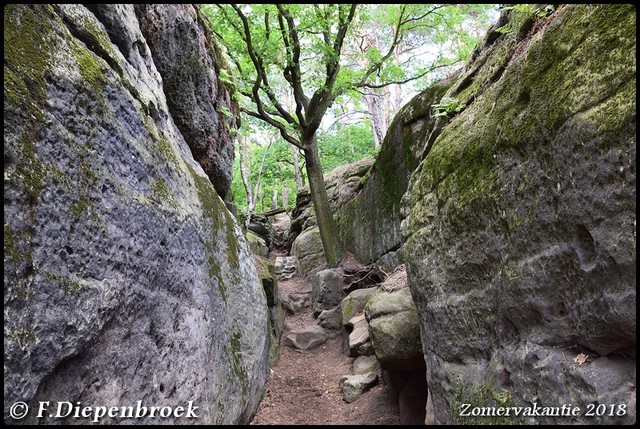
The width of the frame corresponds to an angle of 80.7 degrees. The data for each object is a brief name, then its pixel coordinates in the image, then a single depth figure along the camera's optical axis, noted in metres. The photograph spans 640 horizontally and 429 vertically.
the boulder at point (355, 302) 9.27
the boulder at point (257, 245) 14.38
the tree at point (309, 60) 9.77
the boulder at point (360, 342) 7.79
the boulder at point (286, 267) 15.10
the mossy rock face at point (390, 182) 9.75
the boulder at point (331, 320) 10.04
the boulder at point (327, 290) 11.03
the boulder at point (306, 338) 9.47
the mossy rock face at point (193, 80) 6.67
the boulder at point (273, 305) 8.66
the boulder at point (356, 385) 6.73
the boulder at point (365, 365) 7.34
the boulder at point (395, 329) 5.84
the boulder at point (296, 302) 12.13
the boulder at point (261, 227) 18.48
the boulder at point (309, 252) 14.43
